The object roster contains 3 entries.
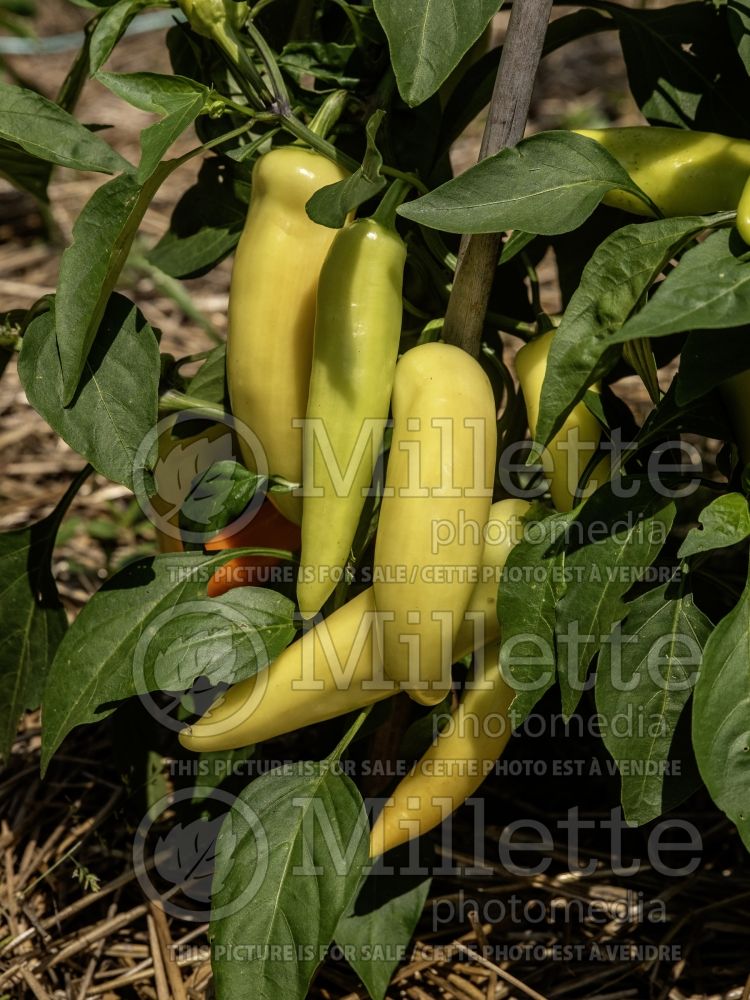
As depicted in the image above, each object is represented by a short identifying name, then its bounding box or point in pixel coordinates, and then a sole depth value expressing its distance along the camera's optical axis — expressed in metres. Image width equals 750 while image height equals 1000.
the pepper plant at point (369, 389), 0.78
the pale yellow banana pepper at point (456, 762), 0.96
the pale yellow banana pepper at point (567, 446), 0.91
